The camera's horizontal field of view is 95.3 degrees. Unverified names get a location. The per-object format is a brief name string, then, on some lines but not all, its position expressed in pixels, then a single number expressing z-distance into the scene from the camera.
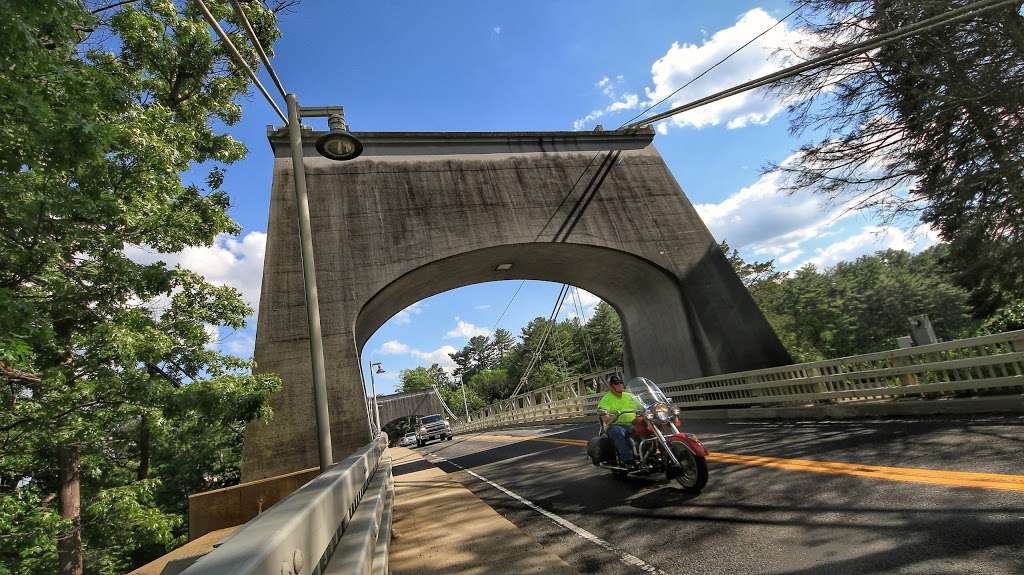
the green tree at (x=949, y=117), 9.80
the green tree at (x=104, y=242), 4.93
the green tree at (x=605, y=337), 67.69
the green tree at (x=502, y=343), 119.44
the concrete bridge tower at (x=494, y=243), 11.59
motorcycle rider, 5.93
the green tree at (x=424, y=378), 128.50
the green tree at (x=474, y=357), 120.19
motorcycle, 5.10
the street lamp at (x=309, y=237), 5.36
